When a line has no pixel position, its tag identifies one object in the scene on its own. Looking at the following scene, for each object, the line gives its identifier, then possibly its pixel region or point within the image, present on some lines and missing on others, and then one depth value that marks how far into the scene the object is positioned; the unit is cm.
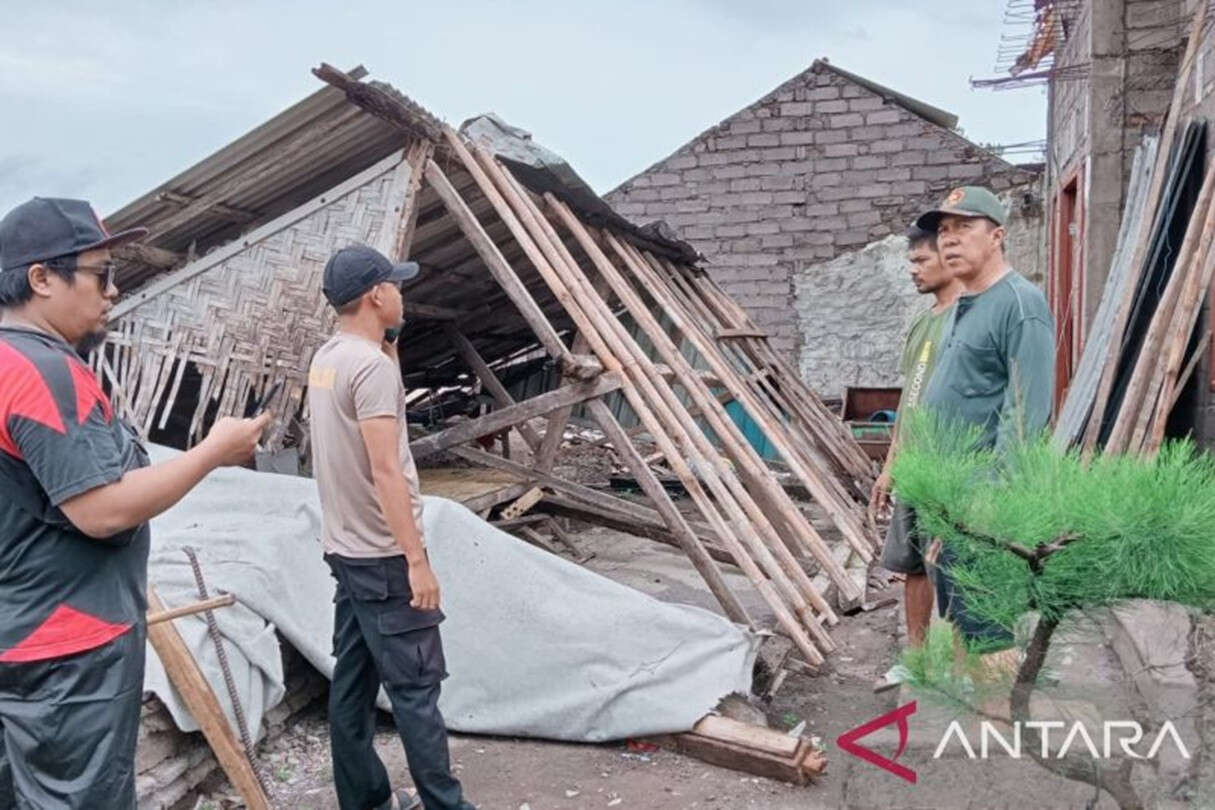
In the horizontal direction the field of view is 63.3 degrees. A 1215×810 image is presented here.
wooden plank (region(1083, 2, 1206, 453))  570
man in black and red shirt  177
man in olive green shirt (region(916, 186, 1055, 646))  297
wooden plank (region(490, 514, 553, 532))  666
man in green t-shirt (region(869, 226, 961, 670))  335
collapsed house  455
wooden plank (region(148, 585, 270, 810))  288
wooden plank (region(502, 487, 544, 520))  669
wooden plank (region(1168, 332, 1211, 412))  511
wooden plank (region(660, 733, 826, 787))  323
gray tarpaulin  351
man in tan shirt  268
